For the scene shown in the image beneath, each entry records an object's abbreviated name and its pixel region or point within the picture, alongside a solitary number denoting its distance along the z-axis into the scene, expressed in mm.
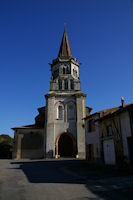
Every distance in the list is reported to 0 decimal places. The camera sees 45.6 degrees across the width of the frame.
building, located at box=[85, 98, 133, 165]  13312
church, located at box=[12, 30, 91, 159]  26797
